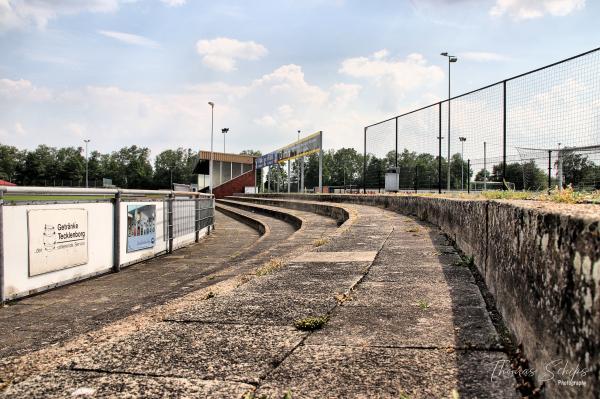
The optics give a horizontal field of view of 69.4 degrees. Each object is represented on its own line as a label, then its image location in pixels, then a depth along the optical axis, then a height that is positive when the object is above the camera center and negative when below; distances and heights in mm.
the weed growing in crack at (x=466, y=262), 4379 -722
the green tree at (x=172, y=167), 149000 +9644
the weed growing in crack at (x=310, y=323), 2744 -839
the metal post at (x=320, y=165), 25922 +1680
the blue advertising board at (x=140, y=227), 8523 -708
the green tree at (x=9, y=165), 128125 +8429
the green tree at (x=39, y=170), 128625 +6821
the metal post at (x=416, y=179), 16622 +532
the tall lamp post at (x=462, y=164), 11938 +931
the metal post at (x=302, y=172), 33144 +1623
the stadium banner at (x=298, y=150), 27984 +3317
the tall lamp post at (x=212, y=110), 51344 +9816
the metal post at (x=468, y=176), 13562 +545
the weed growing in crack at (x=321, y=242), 7008 -815
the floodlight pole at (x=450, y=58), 30938 +9633
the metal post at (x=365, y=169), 17834 +1028
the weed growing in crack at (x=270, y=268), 4805 -875
